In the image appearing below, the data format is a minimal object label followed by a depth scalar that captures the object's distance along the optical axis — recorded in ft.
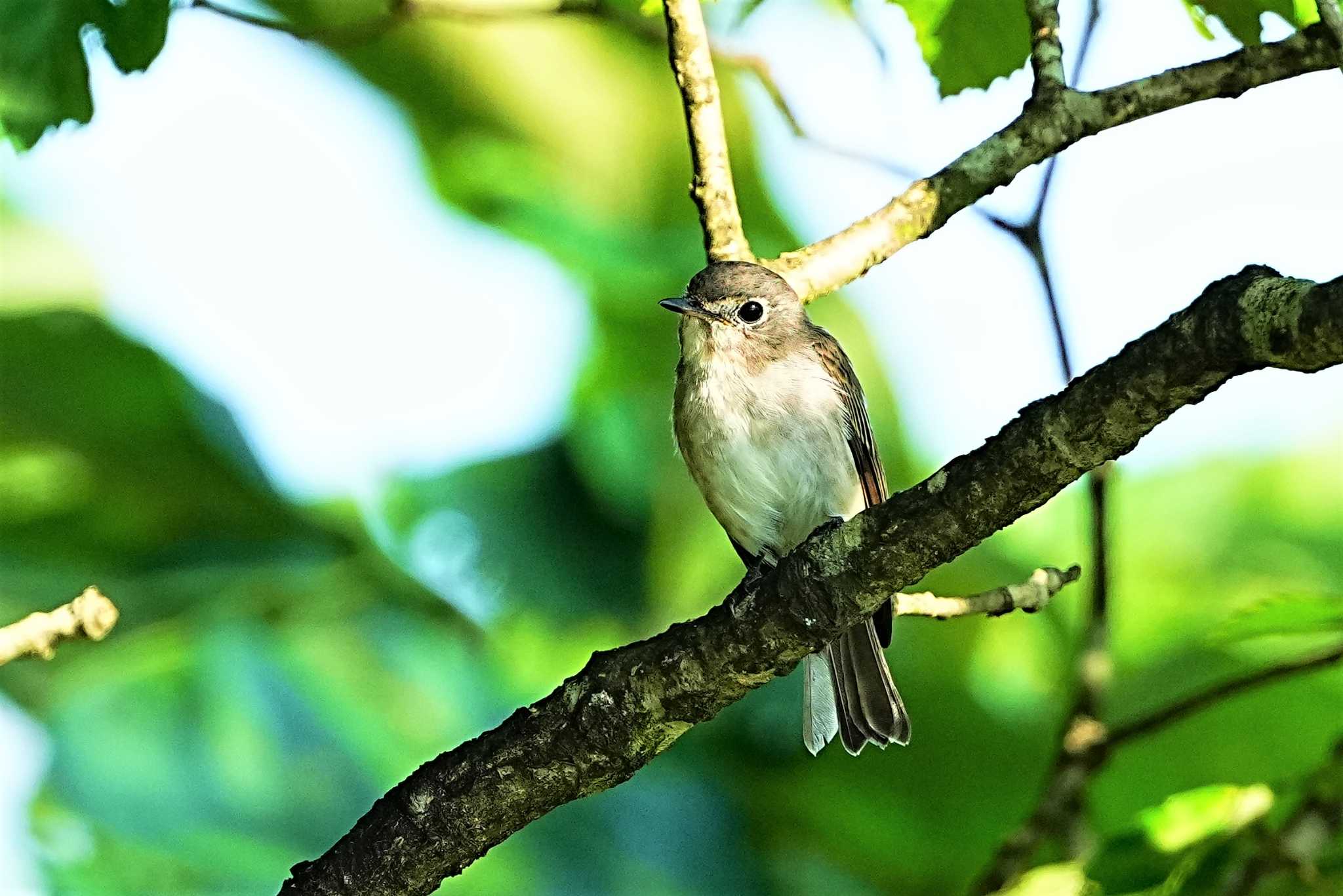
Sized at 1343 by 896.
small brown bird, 29.40
